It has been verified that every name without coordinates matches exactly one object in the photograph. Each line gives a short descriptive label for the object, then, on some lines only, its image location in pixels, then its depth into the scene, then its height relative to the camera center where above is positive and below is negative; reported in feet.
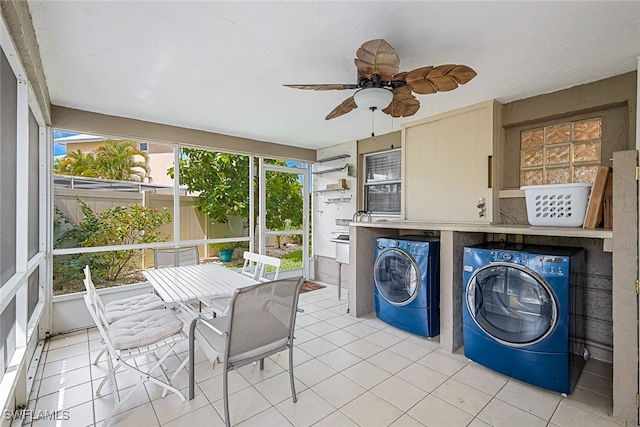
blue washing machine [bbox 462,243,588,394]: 6.80 -2.58
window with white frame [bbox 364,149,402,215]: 14.38 +1.45
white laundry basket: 7.41 +0.18
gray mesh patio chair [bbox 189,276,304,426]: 5.72 -2.52
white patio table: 7.43 -2.10
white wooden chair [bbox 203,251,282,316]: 8.03 -2.34
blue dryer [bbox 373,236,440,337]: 9.73 -2.53
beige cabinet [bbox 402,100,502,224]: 10.22 +1.74
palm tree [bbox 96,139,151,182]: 11.71 +2.03
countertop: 6.55 -0.49
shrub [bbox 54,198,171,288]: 11.09 -0.96
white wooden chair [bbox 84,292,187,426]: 6.31 -2.83
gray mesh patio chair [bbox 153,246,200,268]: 11.67 -1.87
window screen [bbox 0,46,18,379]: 5.69 +0.36
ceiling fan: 5.56 +2.76
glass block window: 8.86 +1.88
